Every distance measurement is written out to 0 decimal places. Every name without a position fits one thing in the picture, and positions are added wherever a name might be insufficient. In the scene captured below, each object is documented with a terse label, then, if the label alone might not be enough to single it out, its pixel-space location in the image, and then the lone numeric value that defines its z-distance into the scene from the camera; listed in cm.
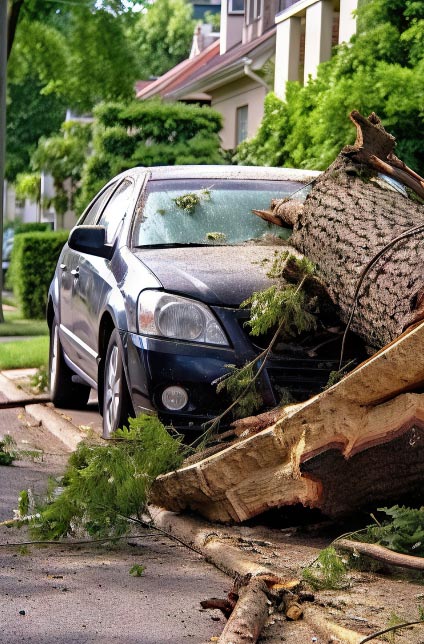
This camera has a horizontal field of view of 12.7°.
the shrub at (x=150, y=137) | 3850
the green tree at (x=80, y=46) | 4168
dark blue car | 966
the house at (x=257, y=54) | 3522
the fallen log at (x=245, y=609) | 599
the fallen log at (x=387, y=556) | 694
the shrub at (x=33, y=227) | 6227
